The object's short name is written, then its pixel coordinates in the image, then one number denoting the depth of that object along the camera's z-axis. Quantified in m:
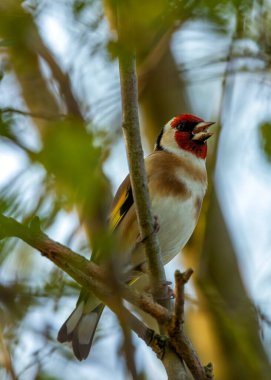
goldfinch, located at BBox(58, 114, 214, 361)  7.17
